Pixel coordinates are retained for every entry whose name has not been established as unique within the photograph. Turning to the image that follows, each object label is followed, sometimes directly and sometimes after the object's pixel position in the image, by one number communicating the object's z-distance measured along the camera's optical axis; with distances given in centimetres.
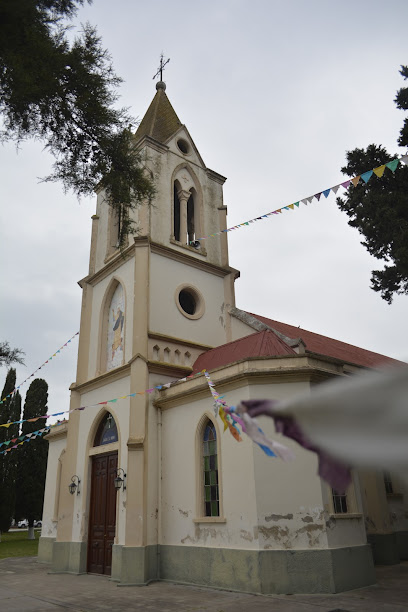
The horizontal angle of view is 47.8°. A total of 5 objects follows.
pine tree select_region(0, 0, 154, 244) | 673
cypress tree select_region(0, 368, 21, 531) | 2912
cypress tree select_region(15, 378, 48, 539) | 3084
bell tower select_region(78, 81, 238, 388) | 1452
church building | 992
